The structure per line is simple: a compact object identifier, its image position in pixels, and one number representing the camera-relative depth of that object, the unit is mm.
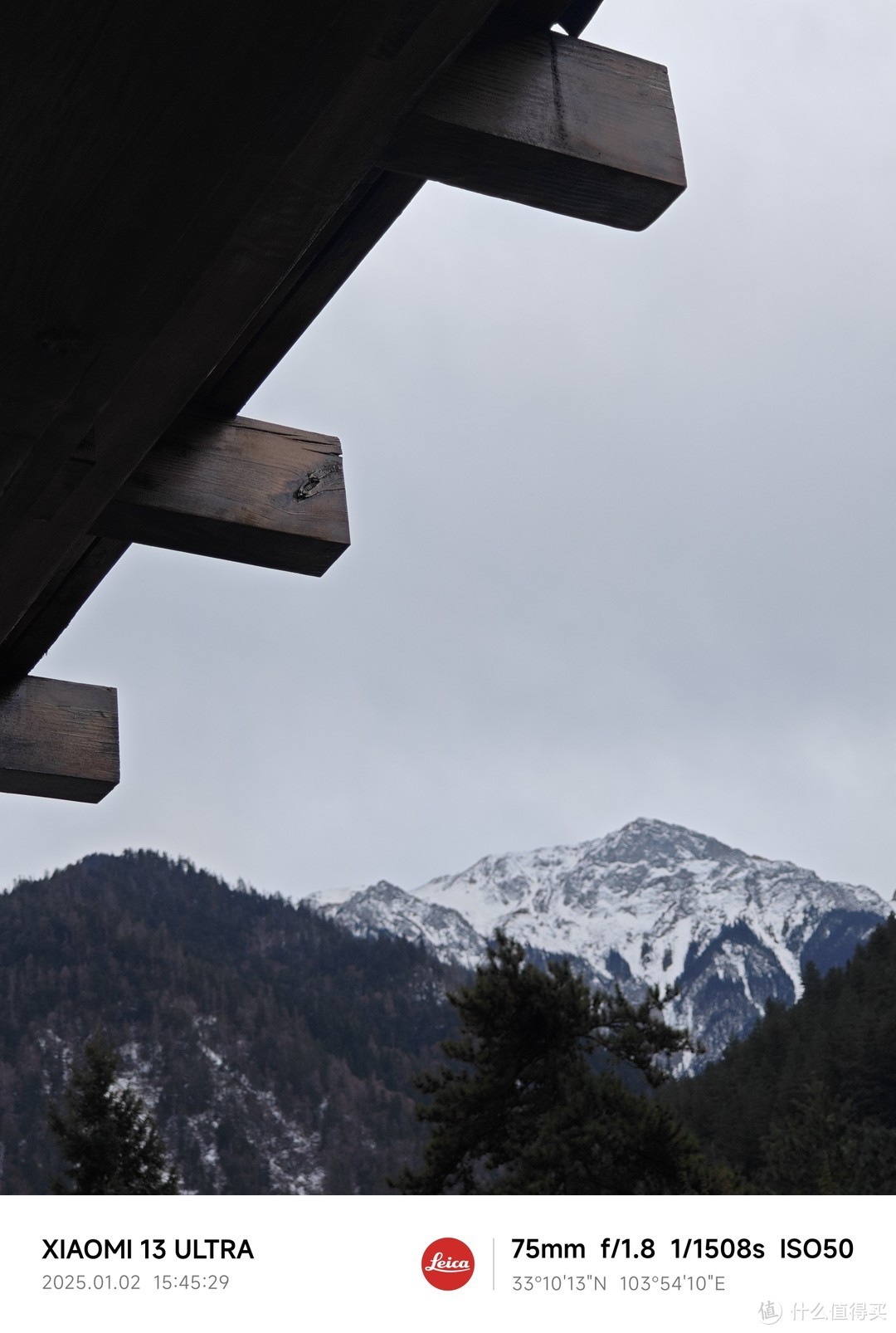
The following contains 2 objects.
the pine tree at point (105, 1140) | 21625
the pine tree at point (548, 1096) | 15125
